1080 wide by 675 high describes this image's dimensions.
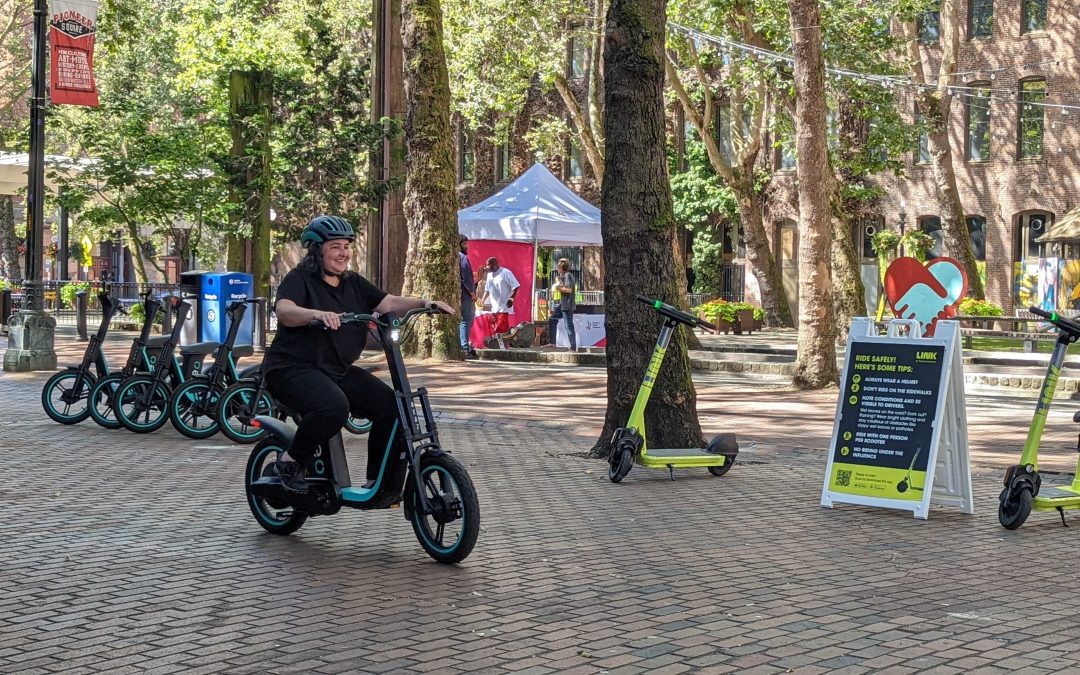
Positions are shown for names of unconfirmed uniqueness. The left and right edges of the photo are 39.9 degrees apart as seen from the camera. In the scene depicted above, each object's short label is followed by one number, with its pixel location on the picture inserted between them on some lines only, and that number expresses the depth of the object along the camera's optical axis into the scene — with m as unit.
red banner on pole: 19.94
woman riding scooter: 7.22
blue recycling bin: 20.83
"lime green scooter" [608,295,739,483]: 10.20
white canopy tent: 27.22
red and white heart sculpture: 13.91
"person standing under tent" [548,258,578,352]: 27.22
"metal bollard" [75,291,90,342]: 28.09
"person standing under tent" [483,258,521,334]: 25.97
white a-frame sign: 8.98
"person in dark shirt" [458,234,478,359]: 23.41
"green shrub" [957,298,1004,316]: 32.34
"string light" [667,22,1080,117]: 30.80
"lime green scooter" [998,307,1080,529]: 8.38
